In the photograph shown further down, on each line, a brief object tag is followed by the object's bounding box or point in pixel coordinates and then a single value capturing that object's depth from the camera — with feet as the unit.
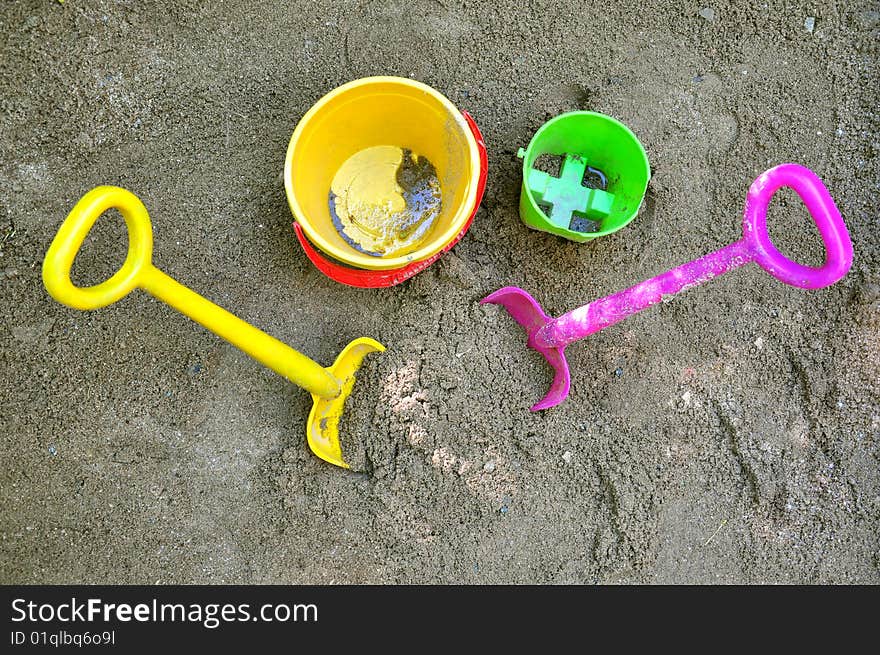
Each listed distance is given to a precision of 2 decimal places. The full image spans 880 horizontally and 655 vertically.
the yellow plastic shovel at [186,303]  3.15
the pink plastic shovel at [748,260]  3.34
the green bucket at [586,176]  4.49
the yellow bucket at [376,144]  4.08
